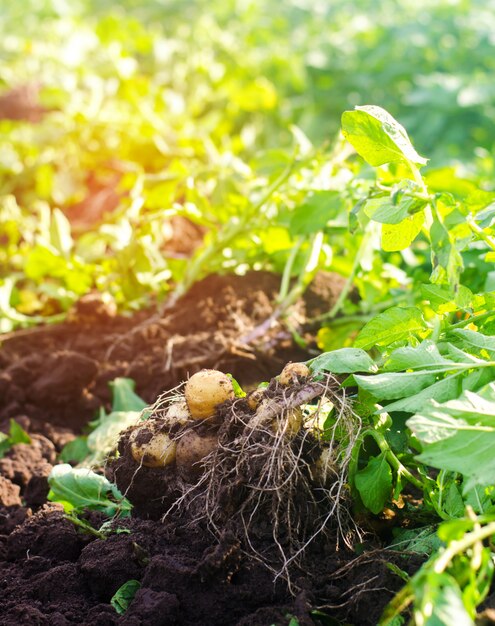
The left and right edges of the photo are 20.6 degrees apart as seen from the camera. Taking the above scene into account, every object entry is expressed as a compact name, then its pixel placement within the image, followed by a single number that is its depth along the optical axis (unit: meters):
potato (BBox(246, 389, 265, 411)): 1.08
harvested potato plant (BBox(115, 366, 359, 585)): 1.05
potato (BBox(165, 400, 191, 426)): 1.12
